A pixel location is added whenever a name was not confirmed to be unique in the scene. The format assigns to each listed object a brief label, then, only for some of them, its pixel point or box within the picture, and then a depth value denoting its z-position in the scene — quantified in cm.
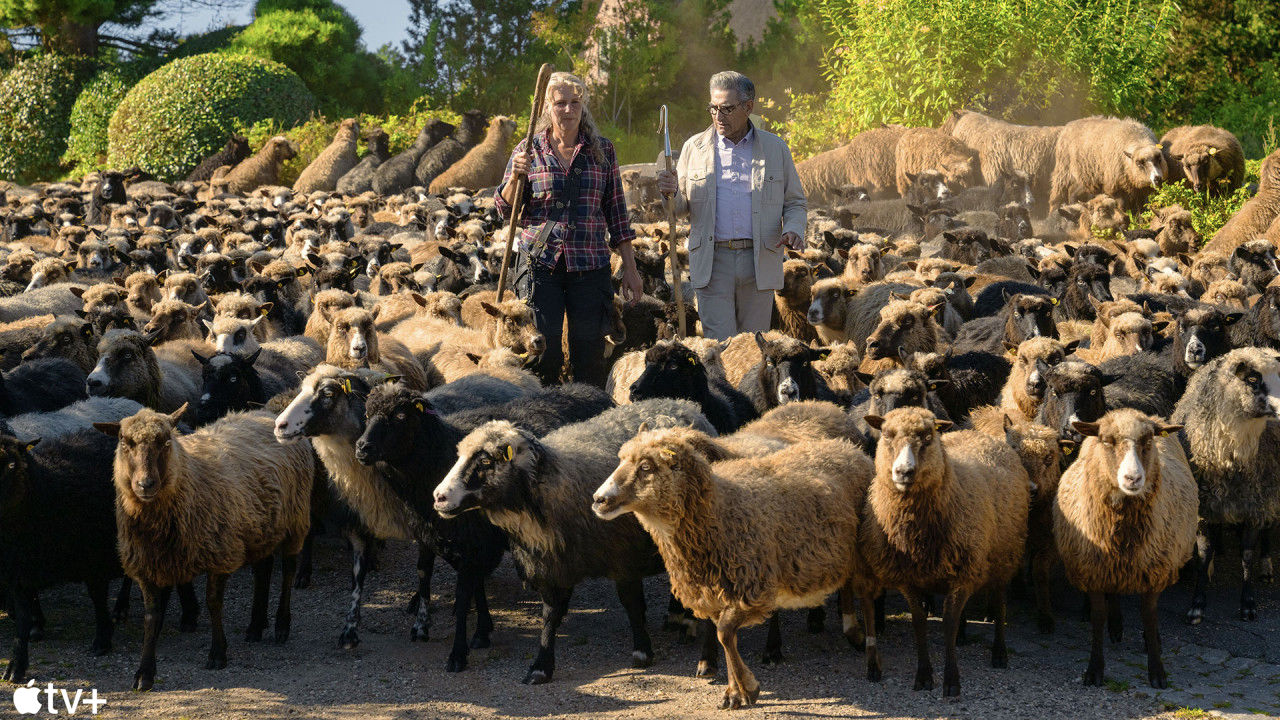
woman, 838
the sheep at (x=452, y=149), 3036
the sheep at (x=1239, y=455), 681
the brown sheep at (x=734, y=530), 557
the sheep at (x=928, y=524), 578
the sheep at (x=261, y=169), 3016
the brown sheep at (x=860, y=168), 2208
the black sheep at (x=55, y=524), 639
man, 901
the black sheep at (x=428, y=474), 650
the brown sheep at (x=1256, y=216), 1436
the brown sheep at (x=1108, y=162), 1830
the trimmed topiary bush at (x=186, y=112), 3341
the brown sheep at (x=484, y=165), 2877
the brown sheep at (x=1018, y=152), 2031
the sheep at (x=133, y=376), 830
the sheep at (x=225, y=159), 3216
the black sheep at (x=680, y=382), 793
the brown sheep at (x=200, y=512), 629
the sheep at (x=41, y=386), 816
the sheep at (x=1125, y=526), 587
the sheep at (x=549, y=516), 603
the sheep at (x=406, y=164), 2981
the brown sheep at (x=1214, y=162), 1767
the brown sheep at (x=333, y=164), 3039
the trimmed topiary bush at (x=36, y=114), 3694
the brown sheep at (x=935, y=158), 2031
